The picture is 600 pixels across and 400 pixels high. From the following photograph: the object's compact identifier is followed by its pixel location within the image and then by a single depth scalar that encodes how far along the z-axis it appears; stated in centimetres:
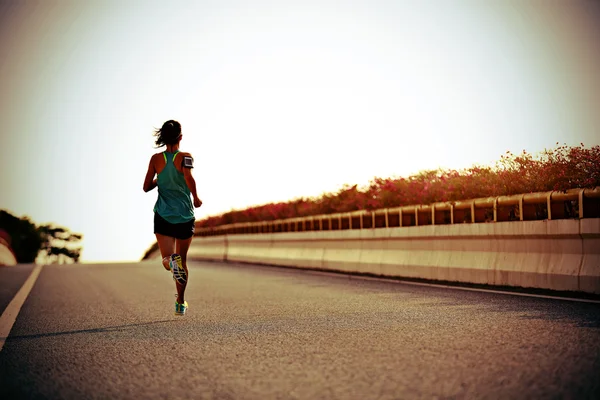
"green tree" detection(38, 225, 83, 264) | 12900
